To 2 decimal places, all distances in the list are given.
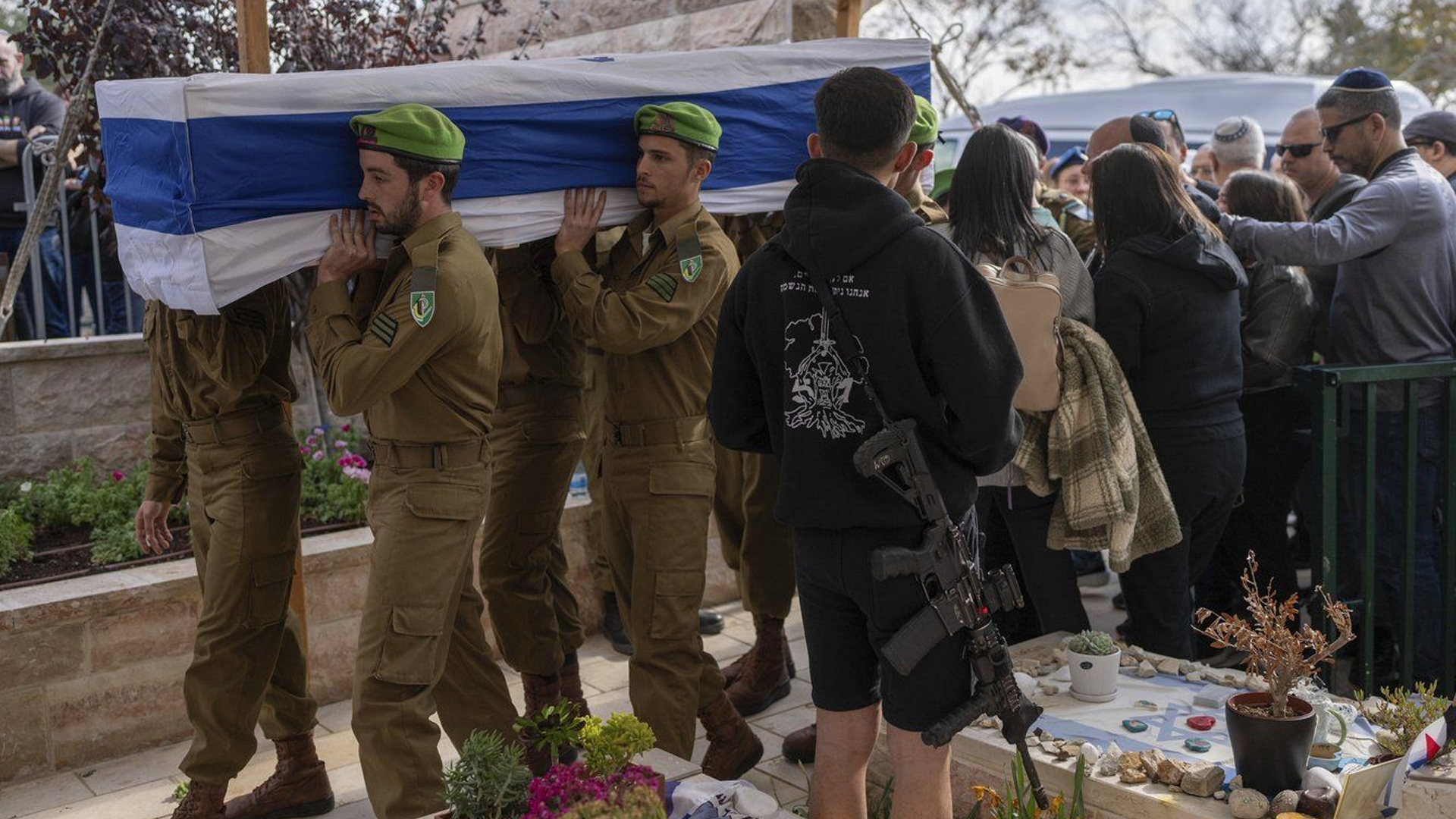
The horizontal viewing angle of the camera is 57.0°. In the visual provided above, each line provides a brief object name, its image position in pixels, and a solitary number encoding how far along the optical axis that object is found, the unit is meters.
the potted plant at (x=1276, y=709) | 3.16
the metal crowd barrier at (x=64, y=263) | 5.61
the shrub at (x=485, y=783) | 2.80
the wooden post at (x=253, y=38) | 3.86
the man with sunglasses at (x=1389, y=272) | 4.54
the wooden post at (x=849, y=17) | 4.93
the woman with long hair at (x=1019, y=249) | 4.04
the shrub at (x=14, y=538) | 4.56
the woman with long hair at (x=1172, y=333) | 4.18
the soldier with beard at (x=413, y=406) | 3.27
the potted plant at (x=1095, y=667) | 3.84
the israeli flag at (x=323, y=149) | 3.21
